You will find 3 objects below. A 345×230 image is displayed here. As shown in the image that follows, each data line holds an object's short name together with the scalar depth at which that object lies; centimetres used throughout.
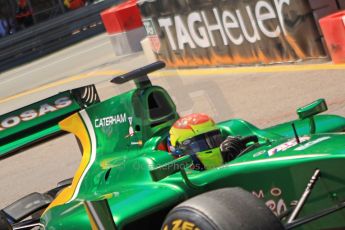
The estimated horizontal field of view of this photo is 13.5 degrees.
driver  1016
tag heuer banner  1933
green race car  844
